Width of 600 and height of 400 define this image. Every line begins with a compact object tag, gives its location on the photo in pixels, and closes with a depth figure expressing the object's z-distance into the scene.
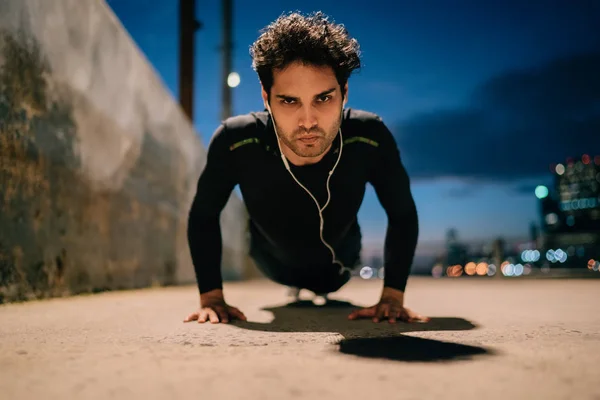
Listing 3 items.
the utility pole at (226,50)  9.77
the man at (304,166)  2.08
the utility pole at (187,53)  9.45
